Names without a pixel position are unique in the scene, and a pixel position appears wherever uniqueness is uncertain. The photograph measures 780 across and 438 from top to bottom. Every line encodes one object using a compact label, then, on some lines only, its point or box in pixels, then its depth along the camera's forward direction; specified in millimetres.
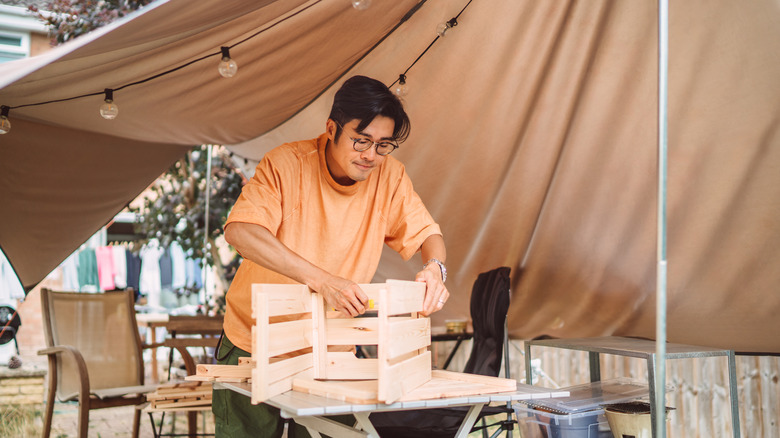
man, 1659
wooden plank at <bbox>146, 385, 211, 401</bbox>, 3127
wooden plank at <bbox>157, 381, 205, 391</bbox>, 3262
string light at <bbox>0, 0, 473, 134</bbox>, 2346
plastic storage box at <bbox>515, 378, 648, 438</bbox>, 2340
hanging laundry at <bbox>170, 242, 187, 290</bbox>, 9820
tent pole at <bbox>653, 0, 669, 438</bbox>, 1269
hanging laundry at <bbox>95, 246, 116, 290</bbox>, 9202
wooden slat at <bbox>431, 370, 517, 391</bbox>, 1374
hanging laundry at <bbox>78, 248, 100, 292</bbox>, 9195
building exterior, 8586
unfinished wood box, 1257
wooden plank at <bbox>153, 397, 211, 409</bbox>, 3180
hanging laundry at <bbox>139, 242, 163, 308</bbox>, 9617
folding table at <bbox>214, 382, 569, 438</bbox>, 1182
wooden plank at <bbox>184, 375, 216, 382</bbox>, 1555
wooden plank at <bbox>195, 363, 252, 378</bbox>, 1576
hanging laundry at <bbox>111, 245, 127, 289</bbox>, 9266
